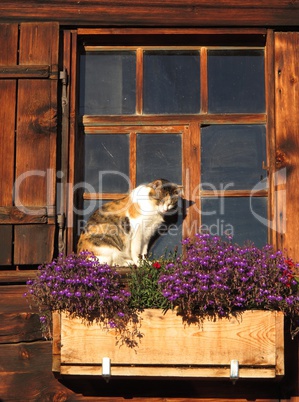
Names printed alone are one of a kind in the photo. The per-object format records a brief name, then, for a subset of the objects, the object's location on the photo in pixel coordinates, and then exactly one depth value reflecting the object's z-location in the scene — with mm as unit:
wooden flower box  6737
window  7893
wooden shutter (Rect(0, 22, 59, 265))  7441
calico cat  7723
